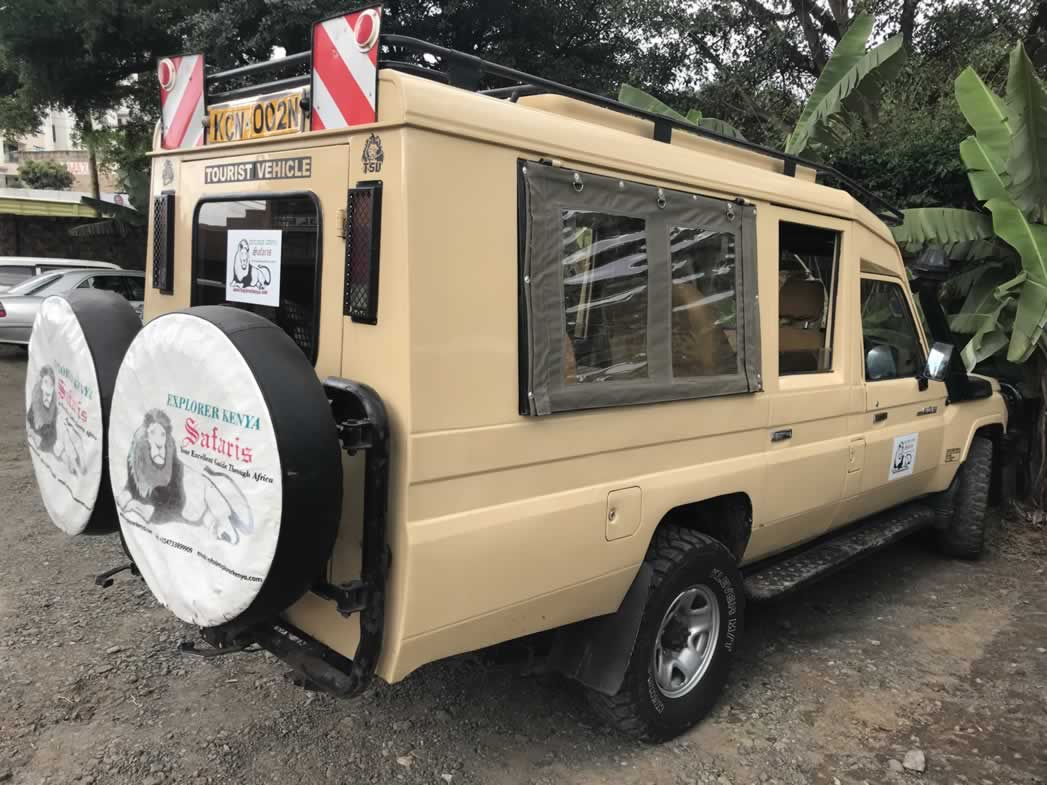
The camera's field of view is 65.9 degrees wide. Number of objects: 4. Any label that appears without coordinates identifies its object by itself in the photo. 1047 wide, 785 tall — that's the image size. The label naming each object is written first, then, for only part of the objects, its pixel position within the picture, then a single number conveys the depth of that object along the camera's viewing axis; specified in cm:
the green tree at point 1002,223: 519
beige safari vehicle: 224
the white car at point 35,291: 1209
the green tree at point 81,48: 1148
